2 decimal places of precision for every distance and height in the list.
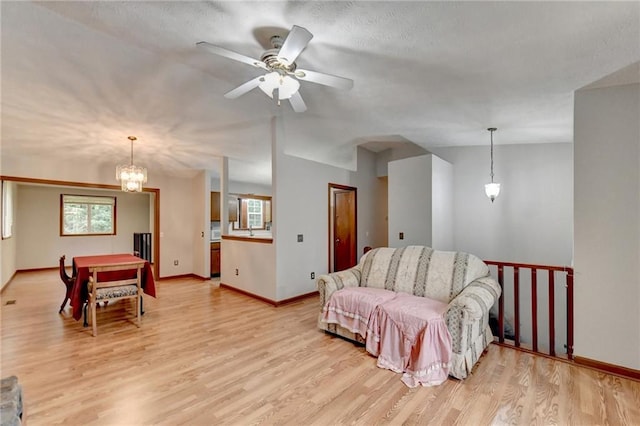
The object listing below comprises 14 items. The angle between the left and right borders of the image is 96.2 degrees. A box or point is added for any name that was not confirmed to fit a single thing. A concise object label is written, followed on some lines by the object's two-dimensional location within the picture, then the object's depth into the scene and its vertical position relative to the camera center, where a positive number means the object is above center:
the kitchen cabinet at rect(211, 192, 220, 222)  6.62 +0.17
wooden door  5.86 -0.31
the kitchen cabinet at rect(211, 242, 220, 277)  6.48 -0.99
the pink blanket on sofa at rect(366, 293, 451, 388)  2.31 -1.08
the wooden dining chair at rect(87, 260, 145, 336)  3.31 -0.89
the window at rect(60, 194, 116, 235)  7.69 -0.01
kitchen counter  4.38 -0.40
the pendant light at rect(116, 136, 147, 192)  4.20 +0.56
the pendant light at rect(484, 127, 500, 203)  4.07 +0.35
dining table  3.41 -0.77
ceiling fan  1.77 +1.02
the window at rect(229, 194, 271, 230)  7.64 +0.07
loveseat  2.33 -0.74
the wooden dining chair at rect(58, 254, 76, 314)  3.75 -0.86
